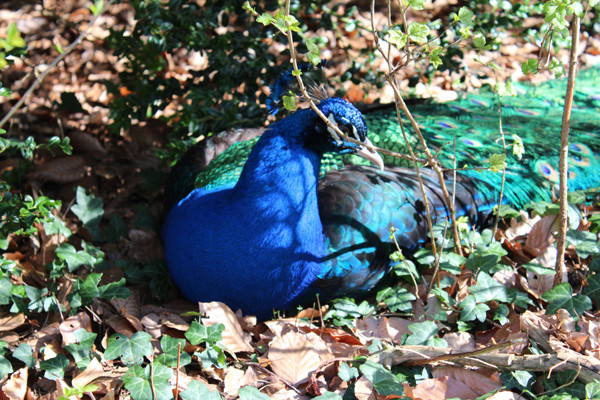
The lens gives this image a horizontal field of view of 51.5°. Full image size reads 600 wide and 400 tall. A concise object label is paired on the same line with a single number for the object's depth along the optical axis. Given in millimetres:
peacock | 2277
